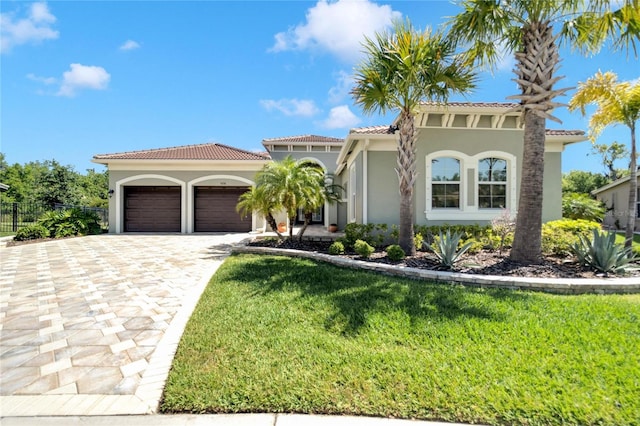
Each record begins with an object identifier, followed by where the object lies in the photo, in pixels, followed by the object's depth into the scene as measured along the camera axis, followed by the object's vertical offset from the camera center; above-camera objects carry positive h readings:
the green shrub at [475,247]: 9.13 -1.19
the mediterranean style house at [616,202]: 22.08 +0.74
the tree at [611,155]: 34.53 +6.80
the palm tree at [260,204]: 10.23 +0.15
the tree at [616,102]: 8.76 +3.44
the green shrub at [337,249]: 9.02 -1.25
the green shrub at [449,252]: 7.07 -1.03
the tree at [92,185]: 35.25 +3.44
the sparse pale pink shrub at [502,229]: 8.70 -0.62
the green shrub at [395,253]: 7.83 -1.19
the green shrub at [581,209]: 16.81 +0.12
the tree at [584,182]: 32.25 +3.27
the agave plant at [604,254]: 6.50 -0.99
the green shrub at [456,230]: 10.09 -0.72
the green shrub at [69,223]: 14.68 -0.86
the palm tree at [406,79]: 7.80 +3.68
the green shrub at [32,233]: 13.59 -1.27
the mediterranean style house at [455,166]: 10.85 +1.71
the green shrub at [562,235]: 8.25 -0.73
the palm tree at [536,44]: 6.99 +4.14
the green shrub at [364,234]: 9.77 -0.85
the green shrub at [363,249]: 8.20 -1.14
